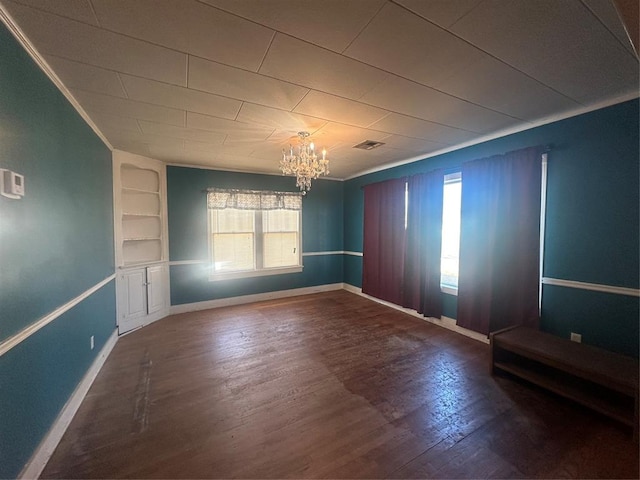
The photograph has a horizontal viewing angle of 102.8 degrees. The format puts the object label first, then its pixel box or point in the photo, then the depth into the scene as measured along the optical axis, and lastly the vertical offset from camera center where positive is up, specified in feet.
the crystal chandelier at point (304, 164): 9.27 +2.42
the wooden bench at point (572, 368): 5.79 -3.45
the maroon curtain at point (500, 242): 8.73 -0.42
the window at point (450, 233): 11.56 -0.14
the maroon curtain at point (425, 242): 12.05 -0.62
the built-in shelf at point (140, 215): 12.13 +0.63
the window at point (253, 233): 14.93 -0.27
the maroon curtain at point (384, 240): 13.91 -0.62
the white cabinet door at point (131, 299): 11.12 -3.23
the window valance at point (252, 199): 14.64 +1.81
